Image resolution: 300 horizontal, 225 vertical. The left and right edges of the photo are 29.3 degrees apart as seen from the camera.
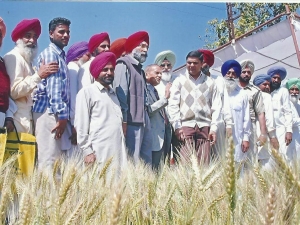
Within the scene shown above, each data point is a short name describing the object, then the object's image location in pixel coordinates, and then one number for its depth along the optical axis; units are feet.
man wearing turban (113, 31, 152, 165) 13.04
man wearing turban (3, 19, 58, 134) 10.93
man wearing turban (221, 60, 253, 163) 15.66
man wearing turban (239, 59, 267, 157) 16.55
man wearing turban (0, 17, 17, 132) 10.53
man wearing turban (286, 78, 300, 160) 20.79
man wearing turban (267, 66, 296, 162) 19.38
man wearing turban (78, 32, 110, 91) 12.98
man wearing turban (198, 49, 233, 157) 14.66
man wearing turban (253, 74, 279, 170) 16.85
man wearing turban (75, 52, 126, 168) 11.71
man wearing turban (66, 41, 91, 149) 13.37
